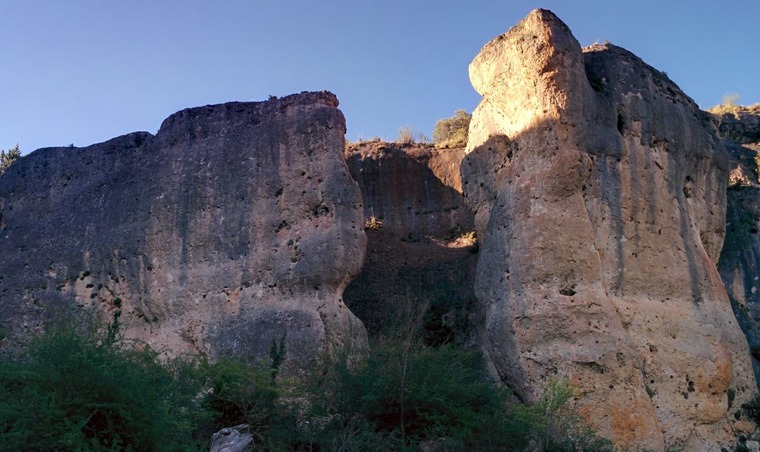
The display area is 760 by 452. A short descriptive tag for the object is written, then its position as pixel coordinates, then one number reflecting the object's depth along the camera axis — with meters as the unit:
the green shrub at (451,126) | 26.52
